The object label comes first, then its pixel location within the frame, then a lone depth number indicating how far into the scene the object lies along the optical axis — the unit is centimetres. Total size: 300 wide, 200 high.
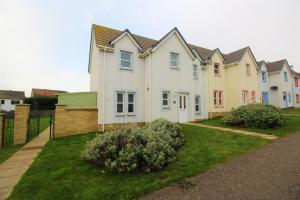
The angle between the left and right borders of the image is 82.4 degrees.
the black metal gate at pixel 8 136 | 1086
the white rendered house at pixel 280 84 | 2945
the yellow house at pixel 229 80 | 2098
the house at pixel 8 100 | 5322
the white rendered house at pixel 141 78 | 1404
